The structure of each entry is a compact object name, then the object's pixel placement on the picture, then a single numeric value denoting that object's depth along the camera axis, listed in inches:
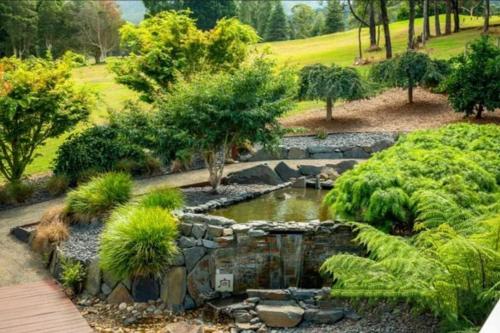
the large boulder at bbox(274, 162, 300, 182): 462.3
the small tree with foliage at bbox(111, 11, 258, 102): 548.1
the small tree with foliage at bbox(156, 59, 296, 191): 391.3
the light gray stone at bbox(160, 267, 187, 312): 310.7
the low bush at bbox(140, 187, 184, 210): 349.1
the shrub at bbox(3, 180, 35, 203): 444.5
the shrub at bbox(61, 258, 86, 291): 322.3
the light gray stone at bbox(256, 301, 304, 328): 273.0
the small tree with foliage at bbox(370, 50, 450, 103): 655.1
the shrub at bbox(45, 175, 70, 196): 459.2
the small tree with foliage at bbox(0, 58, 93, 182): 444.8
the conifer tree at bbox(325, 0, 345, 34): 2004.2
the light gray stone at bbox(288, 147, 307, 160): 530.3
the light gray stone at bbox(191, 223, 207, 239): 315.6
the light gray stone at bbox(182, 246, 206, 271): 313.1
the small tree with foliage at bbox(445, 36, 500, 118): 587.5
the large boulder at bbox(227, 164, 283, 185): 444.8
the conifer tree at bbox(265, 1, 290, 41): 2215.8
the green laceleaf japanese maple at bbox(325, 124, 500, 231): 256.7
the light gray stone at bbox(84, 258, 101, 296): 323.3
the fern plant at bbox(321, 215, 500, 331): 195.8
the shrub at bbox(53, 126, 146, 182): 471.5
